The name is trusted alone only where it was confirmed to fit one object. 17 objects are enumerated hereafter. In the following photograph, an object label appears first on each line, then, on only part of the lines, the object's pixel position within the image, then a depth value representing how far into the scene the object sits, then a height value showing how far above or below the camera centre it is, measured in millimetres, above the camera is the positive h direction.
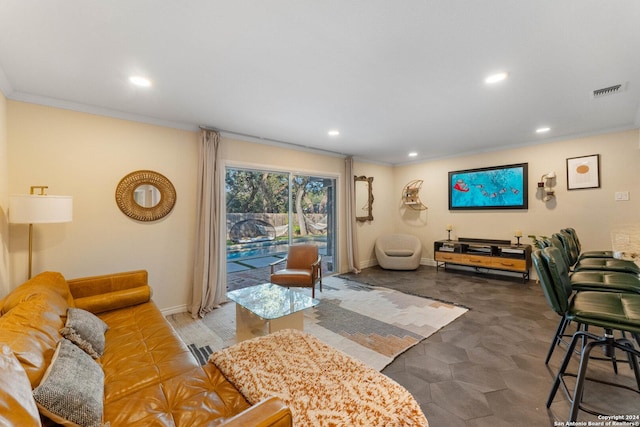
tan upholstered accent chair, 3723 -786
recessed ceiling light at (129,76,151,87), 2344 +1256
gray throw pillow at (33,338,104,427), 954 -703
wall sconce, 4559 +615
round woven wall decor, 3104 +287
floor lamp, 2164 +75
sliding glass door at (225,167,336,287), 4234 +48
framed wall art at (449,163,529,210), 4914 +641
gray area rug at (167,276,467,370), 2547 -1225
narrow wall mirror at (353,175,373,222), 5969 +498
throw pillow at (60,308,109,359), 1570 -729
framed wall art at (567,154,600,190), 4159 +781
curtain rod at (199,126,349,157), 3758 +1315
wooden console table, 4598 -664
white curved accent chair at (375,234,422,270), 5636 -713
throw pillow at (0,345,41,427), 724 -537
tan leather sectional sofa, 885 -883
